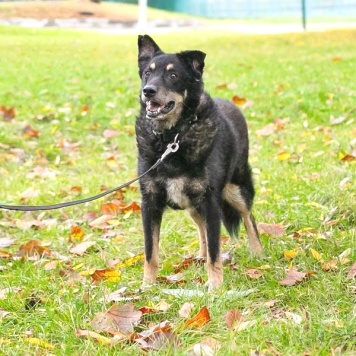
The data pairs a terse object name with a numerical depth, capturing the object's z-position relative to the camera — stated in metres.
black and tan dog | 7.42
